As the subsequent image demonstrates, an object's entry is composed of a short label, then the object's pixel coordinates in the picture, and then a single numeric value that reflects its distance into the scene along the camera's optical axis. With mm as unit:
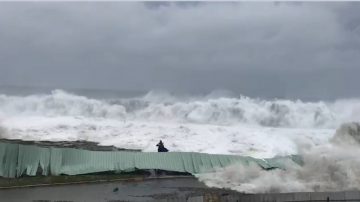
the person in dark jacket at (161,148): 24006
